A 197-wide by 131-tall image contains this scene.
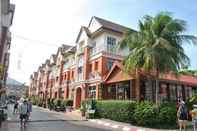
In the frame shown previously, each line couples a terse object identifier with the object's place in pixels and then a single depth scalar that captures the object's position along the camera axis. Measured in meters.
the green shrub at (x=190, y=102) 11.88
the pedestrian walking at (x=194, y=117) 8.73
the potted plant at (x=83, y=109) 15.85
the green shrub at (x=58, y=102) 23.33
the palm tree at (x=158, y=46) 10.91
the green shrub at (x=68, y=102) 22.18
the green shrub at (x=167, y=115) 10.29
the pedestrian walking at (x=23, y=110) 8.36
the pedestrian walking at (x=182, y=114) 8.73
